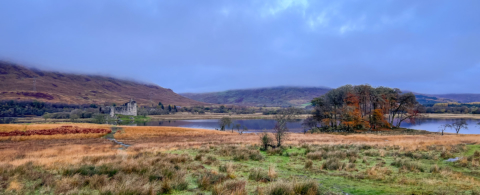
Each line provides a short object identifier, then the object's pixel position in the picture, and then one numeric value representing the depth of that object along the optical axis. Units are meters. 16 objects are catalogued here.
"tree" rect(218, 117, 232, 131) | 63.38
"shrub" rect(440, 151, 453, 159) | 12.11
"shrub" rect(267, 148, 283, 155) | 15.62
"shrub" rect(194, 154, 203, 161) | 12.97
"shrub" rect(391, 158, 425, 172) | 9.72
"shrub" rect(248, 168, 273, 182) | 8.29
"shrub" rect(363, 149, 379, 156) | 14.61
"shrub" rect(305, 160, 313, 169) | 10.65
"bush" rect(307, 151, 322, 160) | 13.30
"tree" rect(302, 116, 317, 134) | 57.37
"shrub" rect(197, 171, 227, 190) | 7.29
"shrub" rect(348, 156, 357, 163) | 12.03
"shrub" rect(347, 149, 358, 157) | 13.78
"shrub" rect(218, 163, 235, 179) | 9.11
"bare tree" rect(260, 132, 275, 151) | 17.77
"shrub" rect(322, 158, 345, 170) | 10.30
